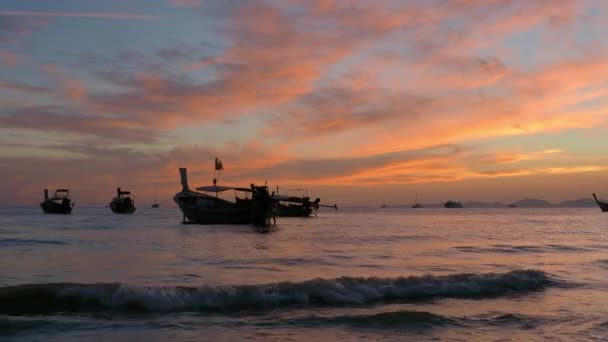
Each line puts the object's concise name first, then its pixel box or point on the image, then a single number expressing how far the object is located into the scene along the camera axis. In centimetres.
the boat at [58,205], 14288
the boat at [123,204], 14600
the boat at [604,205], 15758
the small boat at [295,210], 12025
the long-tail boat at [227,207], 6794
